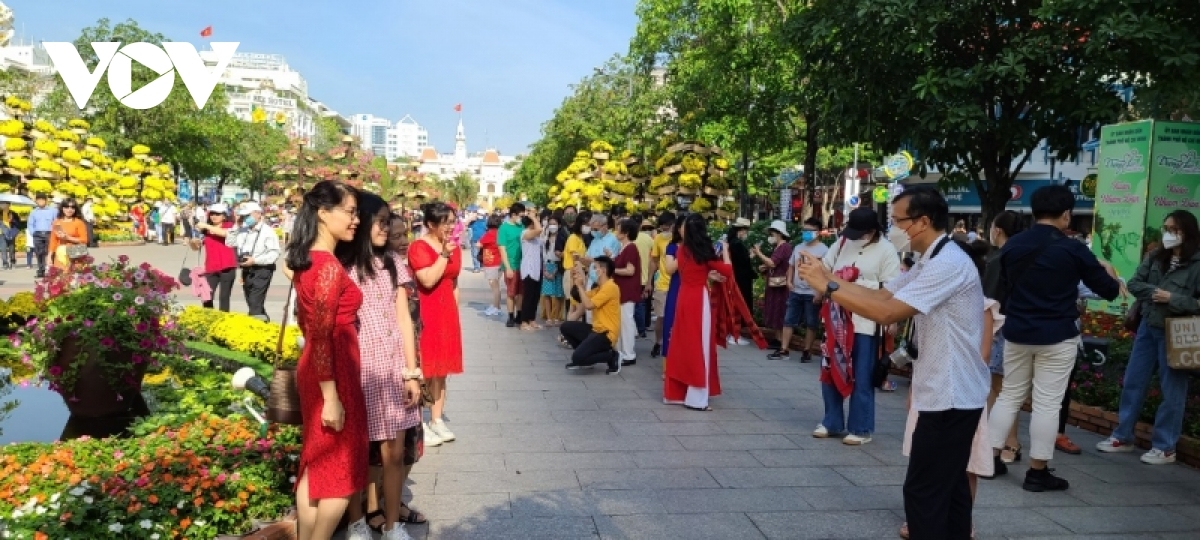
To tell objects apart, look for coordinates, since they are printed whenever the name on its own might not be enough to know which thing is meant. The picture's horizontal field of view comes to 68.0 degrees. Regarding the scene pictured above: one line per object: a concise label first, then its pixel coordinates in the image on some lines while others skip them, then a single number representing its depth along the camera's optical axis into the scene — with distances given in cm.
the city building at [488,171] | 18862
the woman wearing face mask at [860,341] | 621
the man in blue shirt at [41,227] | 1959
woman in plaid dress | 396
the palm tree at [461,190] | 11225
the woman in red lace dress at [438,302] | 552
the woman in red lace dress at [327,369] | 333
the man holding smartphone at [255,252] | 1079
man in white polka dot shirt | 358
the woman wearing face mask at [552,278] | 1309
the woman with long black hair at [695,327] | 752
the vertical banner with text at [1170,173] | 1180
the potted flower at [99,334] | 572
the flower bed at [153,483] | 365
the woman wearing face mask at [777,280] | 1099
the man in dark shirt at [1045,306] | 496
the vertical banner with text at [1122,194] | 1194
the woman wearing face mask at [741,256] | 1147
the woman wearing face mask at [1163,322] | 584
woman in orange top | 1423
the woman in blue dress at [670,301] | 785
